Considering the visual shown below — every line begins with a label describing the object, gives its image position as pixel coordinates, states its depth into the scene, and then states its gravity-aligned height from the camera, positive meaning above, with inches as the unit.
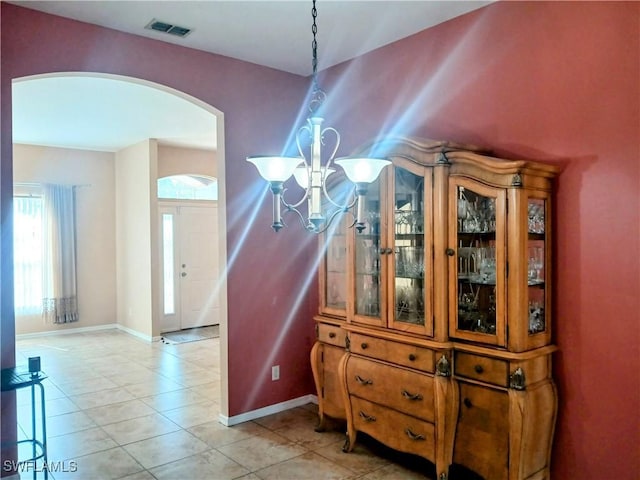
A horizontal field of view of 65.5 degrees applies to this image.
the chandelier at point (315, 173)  83.7 +10.8
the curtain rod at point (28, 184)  287.6 +32.7
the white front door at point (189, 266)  313.4 -18.5
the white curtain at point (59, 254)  293.7 -8.4
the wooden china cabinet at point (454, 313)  102.6 -18.3
